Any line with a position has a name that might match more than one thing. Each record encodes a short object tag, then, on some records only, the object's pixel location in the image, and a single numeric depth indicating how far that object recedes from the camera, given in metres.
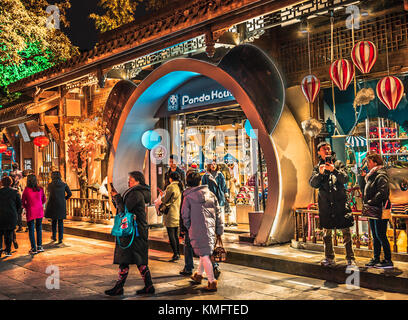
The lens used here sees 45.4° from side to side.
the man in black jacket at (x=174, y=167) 11.27
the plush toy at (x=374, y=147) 9.76
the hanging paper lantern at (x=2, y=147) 22.23
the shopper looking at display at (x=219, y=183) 11.92
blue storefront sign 12.84
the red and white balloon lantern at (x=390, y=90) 8.12
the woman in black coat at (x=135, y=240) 6.83
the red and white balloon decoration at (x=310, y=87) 9.67
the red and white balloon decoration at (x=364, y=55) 8.27
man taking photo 7.78
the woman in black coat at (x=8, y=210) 10.62
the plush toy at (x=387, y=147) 9.59
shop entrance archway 10.19
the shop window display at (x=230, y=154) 14.14
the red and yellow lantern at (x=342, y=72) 8.80
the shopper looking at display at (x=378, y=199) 7.58
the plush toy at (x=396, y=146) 9.50
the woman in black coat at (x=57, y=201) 12.16
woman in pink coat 11.08
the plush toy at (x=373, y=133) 9.77
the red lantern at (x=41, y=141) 19.34
